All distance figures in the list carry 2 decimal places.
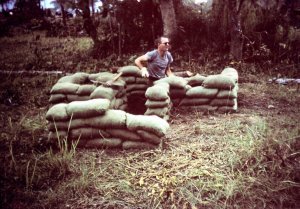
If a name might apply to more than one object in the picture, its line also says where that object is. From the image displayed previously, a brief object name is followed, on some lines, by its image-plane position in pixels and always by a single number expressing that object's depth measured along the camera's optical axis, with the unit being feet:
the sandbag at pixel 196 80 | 18.99
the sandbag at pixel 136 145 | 14.01
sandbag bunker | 13.99
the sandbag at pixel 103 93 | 16.57
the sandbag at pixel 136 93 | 19.98
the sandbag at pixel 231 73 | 18.44
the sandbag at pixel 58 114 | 14.48
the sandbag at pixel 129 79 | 19.77
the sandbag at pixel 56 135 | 14.69
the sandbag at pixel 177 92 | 18.48
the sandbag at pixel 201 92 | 17.90
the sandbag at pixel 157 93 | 16.25
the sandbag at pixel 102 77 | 18.53
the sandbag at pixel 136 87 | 19.83
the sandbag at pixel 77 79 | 19.35
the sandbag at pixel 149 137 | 13.83
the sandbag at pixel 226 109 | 17.88
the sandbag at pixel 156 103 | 16.38
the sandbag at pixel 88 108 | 14.02
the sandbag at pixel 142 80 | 19.75
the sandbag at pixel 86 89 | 17.80
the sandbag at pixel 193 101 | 18.35
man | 19.45
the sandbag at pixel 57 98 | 18.37
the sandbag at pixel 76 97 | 18.06
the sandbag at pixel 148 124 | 13.46
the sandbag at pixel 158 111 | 16.40
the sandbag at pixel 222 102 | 17.83
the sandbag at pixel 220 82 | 17.48
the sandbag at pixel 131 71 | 19.51
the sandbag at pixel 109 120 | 13.89
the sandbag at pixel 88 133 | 14.33
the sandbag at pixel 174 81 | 18.03
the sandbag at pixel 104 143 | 14.22
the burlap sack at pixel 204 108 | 18.18
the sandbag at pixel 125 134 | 14.08
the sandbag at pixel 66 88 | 18.16
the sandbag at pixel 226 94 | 17.62
